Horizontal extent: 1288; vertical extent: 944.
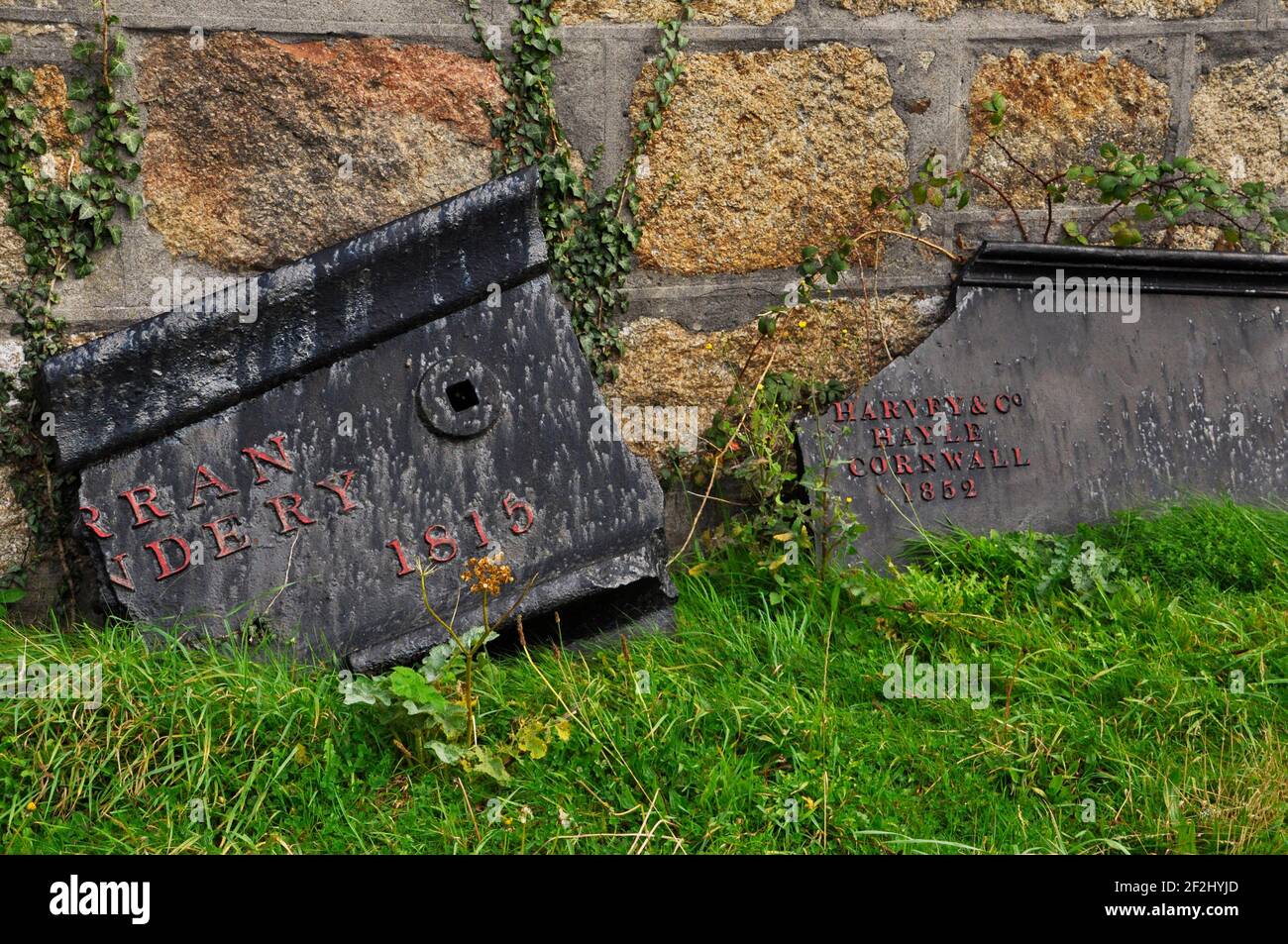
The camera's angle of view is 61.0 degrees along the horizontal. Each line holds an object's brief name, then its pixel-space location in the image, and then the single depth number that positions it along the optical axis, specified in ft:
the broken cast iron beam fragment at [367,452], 7.38
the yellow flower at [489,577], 6.67
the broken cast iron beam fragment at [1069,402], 9.39
